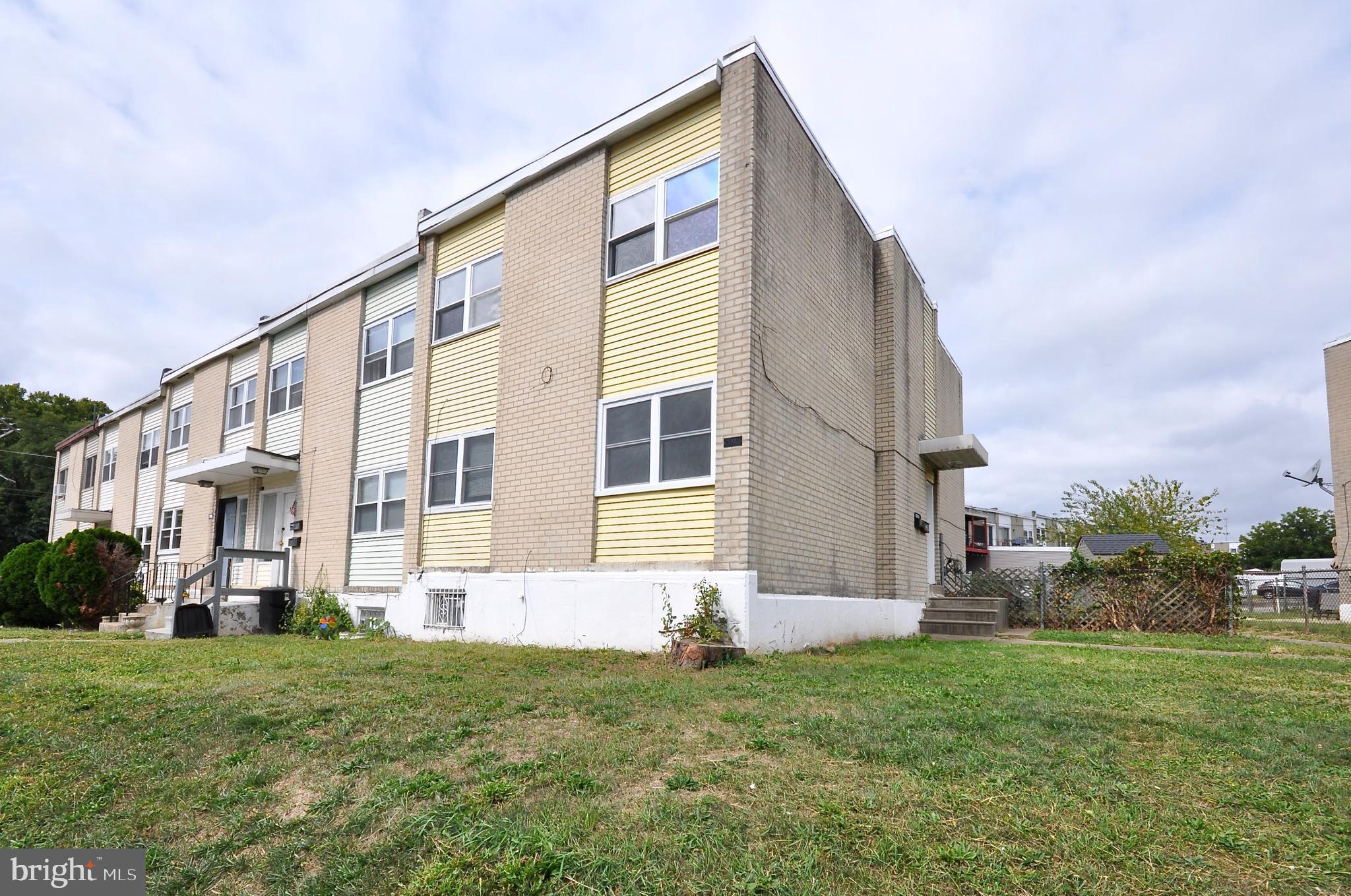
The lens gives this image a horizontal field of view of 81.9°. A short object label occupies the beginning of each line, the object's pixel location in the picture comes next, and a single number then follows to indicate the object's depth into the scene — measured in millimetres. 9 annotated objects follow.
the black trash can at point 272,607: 14562
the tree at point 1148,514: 33781
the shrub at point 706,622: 8570
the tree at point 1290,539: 67312
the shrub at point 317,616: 13531
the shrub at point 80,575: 16094
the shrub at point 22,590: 16703
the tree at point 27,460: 45344
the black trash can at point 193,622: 13438
